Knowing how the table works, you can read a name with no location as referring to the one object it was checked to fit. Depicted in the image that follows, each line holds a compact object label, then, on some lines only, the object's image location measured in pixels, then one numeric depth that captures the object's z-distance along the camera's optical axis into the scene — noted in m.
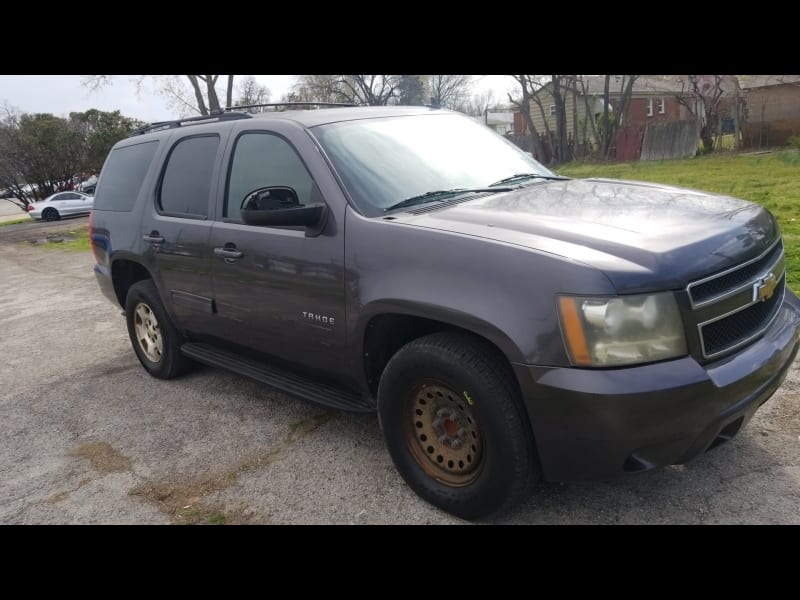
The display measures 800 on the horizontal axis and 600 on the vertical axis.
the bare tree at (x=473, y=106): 62.94
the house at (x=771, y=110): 22.86
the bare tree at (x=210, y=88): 32.88
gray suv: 2.45
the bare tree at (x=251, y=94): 37.66
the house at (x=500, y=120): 55.99
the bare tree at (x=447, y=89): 53.35
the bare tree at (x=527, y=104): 30.48
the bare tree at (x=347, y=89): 38.84
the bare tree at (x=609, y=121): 27.89
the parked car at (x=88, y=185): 31.92
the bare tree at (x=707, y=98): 23.70
